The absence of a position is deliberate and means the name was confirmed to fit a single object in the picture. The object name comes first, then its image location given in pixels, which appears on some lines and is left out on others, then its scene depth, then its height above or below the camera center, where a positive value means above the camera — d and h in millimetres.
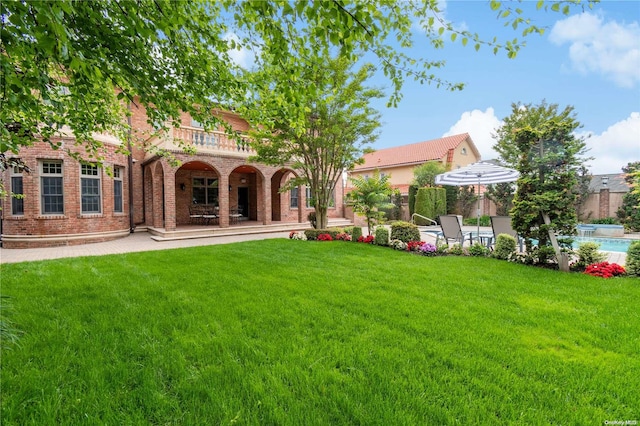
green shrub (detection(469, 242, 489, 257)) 7488 -1198
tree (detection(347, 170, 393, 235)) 10430 +304
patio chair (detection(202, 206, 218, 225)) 16578 -422
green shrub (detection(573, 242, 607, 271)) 5895 -1067
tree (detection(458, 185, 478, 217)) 20641 +271
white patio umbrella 9047 +884
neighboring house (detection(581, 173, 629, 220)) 16219 -131
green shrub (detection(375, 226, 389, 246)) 9383 -1046
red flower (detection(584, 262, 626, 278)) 5480 -1272
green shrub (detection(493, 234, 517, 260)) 7016 -1045
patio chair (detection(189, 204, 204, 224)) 16608 -361
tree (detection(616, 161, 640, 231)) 14562 -601
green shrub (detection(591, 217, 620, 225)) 15855 -1048
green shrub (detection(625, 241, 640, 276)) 5398 -1074
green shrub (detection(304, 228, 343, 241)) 11174 -1066
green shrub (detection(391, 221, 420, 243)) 9117 -873
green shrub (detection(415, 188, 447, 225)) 18875 +78
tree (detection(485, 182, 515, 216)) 19281 +458
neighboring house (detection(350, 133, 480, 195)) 27266 +4569
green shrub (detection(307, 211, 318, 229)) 13236 -649
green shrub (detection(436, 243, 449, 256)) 7978 -1250
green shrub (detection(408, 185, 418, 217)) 20203 +438
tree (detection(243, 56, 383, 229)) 10328 +2474
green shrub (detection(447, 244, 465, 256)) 7830 -1249
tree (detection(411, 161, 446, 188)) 20500 +2082
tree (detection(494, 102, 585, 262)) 5922 +419
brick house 10844 +620
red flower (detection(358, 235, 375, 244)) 9884 -1182
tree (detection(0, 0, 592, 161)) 2270 +1596
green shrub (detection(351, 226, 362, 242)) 10359 -1036
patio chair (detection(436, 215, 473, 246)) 8523 -719
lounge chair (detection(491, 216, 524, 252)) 8258 -652
